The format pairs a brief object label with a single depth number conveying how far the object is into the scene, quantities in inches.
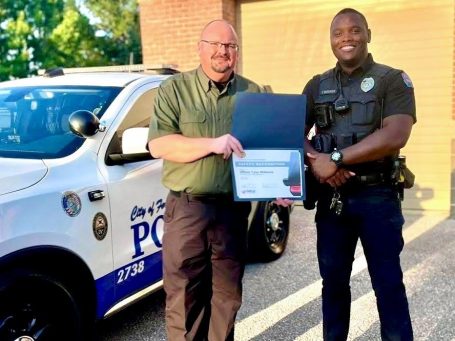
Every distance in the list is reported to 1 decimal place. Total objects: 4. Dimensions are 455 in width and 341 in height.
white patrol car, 103.4
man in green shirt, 102.0
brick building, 273.0
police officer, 100.8
